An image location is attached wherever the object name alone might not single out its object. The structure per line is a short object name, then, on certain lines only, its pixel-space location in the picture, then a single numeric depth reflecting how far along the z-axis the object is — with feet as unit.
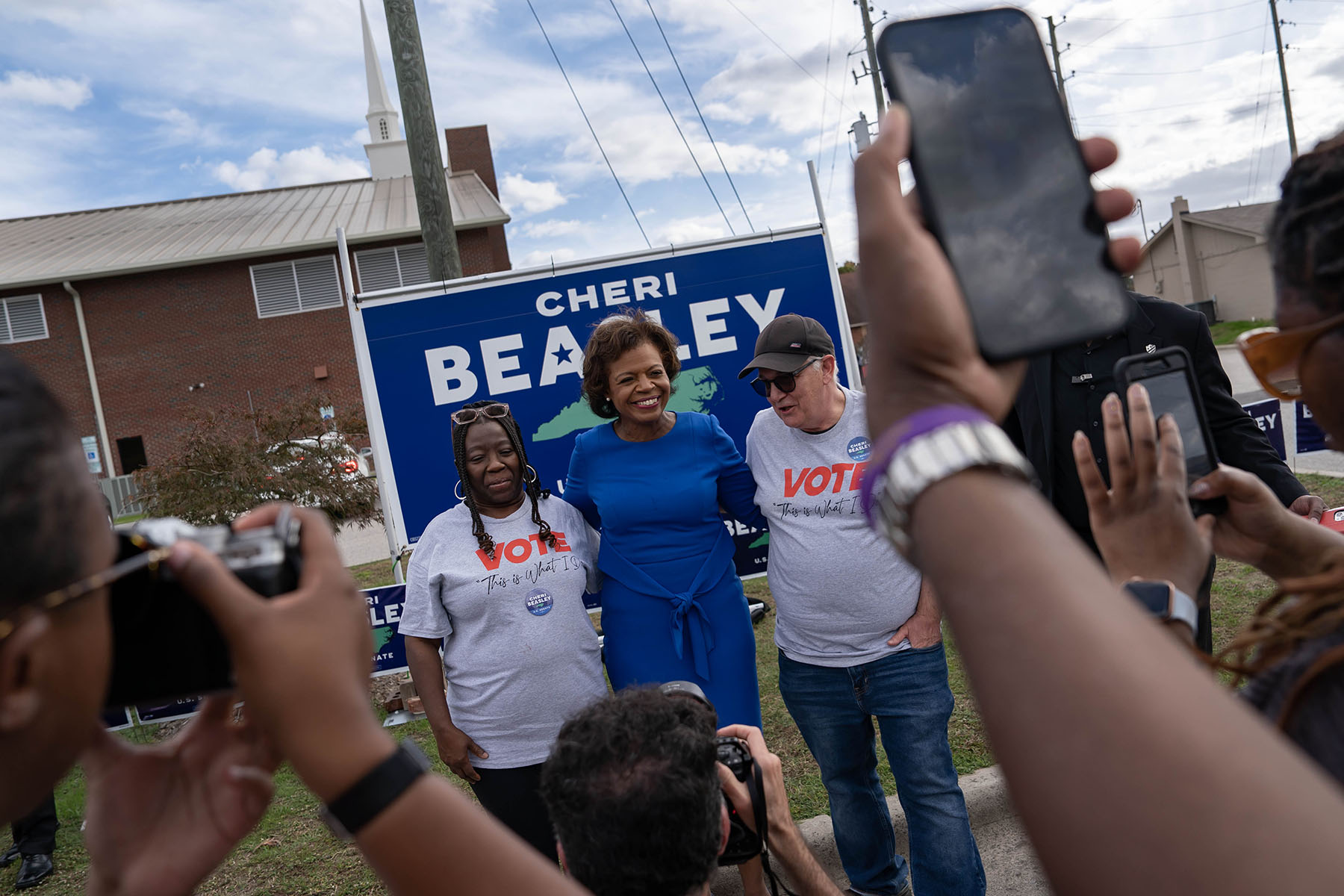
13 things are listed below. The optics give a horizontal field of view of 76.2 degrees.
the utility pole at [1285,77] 104.99
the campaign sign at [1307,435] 19.45
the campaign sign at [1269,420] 18.62
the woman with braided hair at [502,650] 10.12
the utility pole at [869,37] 70.69
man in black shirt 9.89
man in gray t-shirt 10.06
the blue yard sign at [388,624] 15.64
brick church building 79.77
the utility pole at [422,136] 20.53
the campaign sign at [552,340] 16.25
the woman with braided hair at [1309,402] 2.30
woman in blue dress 10.63
